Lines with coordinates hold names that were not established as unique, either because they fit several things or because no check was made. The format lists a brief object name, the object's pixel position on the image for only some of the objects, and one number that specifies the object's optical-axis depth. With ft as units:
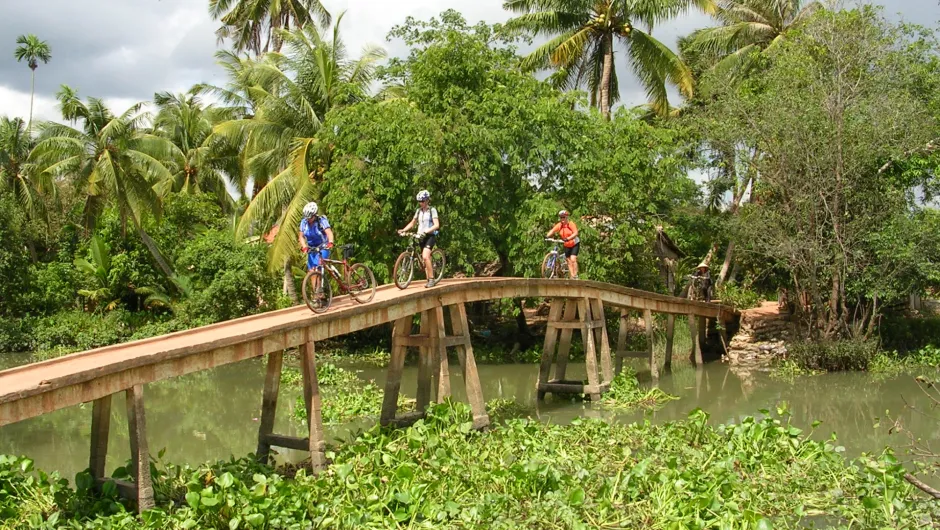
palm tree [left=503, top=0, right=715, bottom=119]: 85.25
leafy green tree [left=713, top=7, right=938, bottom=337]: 64.13
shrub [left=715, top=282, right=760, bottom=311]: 85.61
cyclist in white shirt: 41.13
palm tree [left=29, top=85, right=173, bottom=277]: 81.10
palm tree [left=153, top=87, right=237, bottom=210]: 100.58
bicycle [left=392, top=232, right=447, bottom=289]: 42.63
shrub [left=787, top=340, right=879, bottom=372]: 63.98
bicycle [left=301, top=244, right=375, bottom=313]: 35.91
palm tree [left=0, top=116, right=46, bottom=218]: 96.43
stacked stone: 71.61
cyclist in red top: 53.47
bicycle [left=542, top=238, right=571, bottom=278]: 55.26
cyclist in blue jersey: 36.78
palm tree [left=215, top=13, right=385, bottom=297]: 73.10
